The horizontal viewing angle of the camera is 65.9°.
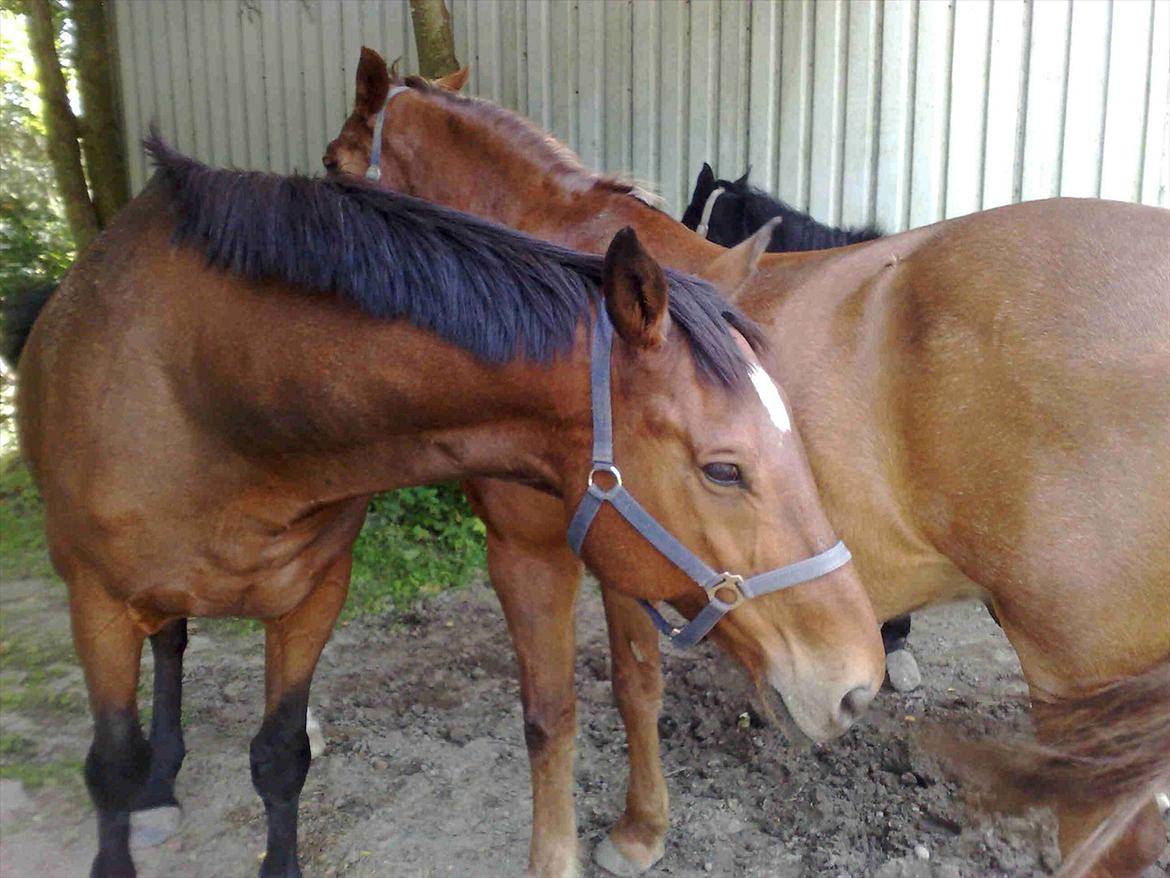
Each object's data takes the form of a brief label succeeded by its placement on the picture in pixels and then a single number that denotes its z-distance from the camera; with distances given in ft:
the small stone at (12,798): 9.65
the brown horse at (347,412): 5.30
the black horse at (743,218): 11.96
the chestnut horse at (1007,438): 5.93
